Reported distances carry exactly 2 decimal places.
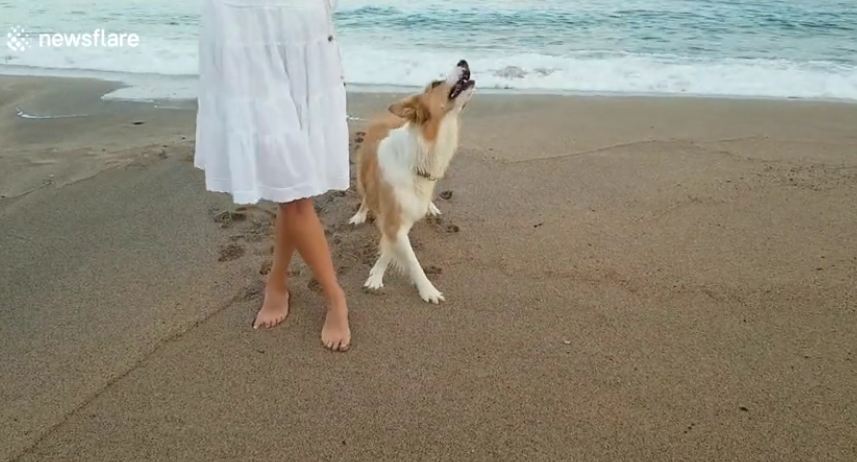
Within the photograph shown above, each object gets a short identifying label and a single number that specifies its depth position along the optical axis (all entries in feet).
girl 7.53
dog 9.77
